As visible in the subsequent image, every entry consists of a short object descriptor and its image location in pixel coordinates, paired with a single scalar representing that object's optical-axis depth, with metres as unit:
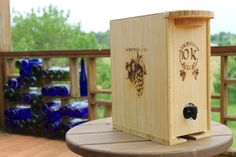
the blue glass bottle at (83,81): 3.40
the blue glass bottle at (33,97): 3.77
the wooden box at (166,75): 1.13
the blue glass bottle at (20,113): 3.87
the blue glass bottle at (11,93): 3.91
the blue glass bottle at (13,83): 3.88
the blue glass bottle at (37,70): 3.69
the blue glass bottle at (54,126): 3.58
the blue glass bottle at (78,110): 3.43
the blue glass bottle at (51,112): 3.62
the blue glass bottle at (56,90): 3.53
